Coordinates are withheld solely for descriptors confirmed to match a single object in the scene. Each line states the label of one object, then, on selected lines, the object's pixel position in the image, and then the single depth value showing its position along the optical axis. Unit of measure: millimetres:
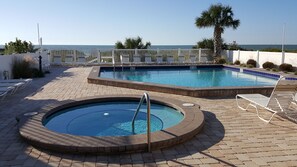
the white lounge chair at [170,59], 17984
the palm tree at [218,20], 18484
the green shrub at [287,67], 13539
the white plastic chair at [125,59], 17116
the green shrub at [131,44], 23281
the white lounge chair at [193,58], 18859
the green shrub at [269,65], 14692
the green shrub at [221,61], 17684
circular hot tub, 3551
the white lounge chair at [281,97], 4931
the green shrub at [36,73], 11203
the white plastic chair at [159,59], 17972
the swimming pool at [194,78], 7602
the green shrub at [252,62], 16109
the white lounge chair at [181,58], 18469
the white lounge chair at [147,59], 17719
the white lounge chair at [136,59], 17453
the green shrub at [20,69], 10547
